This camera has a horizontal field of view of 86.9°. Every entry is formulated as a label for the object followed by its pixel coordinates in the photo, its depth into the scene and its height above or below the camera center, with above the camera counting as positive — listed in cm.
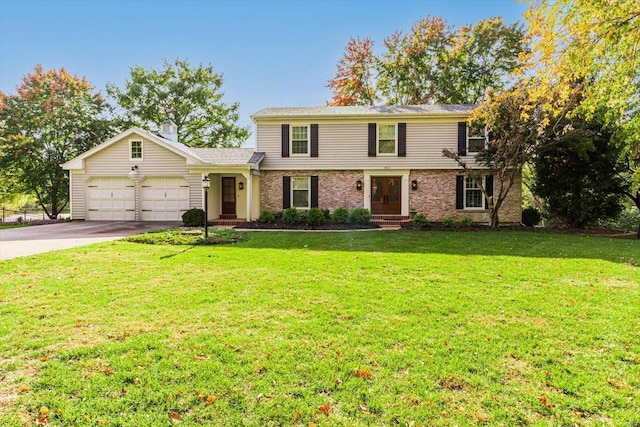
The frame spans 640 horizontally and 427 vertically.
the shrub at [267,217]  1445 -56
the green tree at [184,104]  2761 +851
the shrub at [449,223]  1351 -77
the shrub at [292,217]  1407 -52
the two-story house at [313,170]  1571 +164
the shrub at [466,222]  1348 -73
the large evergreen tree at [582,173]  1282 +122
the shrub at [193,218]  1427 -56
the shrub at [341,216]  1436 -50
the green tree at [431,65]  2341 +1009
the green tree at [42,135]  1884 +408
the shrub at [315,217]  1398 -52
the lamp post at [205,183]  1060 +68
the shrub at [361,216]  1436 -51
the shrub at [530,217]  1556 -62
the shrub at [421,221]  1369 -69
